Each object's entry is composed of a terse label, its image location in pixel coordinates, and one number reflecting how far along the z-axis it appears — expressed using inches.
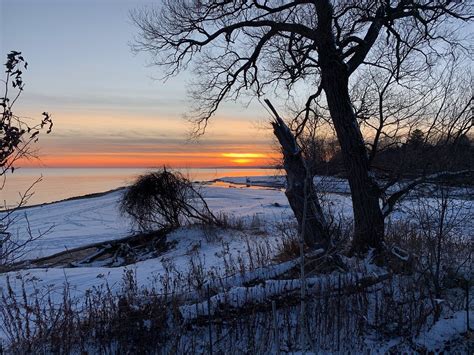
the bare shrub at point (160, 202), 642.8
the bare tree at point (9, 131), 147.0
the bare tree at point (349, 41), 317.7
